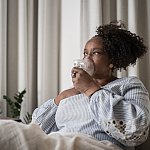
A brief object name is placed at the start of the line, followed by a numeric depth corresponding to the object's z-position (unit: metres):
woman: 1.01
